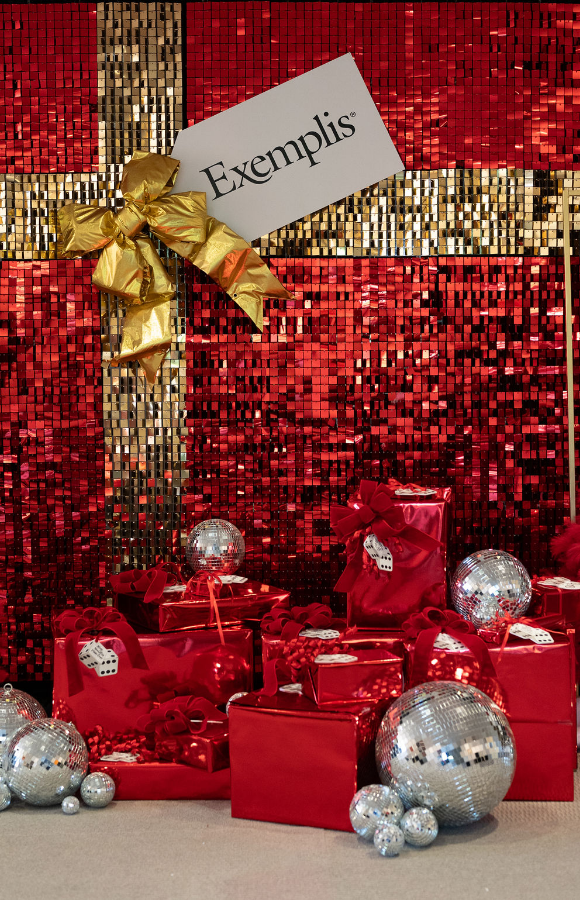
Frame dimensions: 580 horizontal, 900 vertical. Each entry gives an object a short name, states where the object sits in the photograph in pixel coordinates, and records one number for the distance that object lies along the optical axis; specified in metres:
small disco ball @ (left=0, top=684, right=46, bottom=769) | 1.68
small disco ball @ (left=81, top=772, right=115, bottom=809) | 1.59
